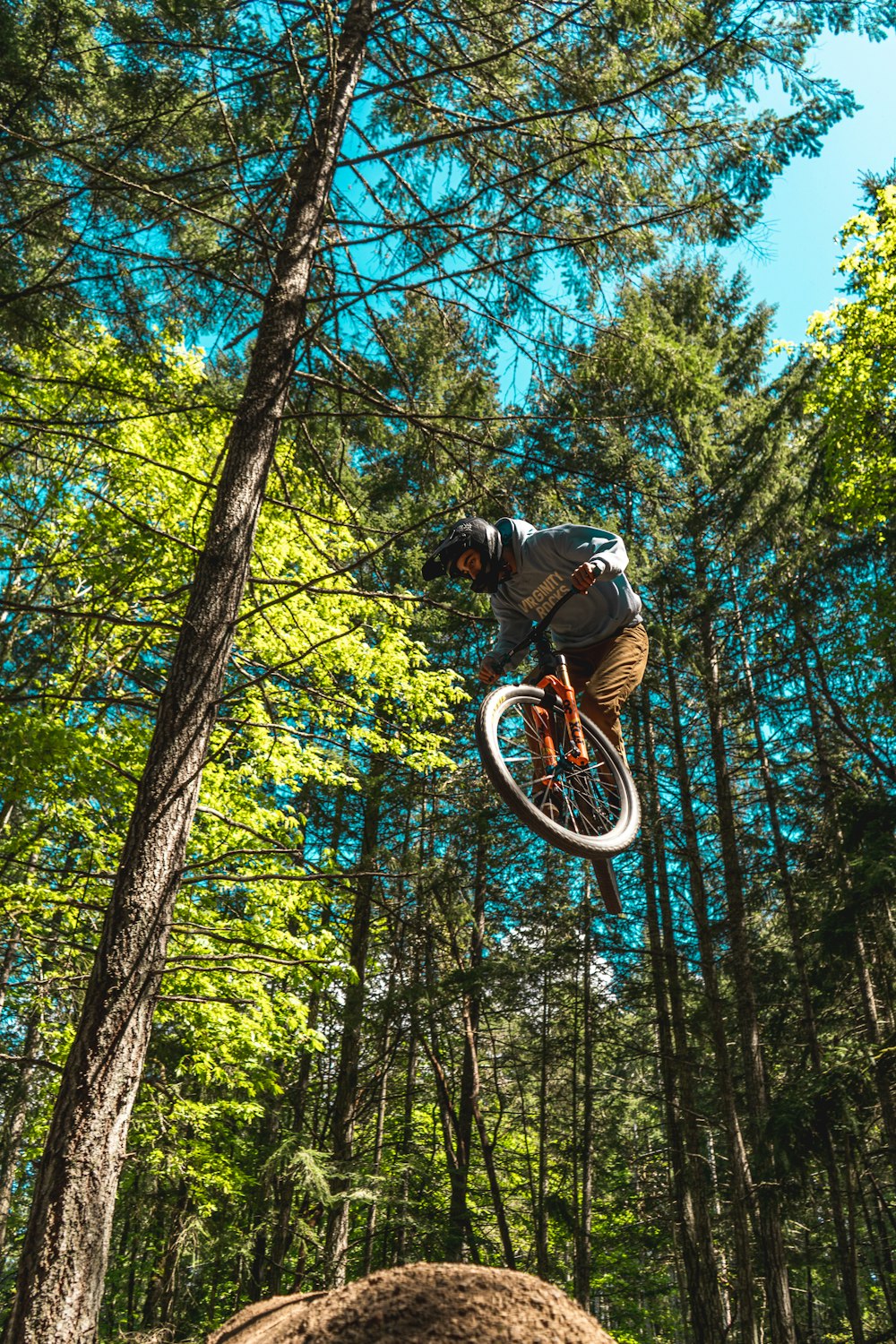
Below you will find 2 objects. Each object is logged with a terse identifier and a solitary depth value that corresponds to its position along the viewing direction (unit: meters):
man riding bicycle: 4.32
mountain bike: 4.53
